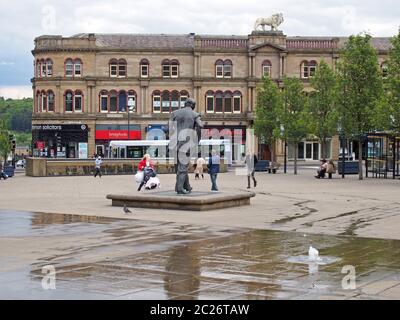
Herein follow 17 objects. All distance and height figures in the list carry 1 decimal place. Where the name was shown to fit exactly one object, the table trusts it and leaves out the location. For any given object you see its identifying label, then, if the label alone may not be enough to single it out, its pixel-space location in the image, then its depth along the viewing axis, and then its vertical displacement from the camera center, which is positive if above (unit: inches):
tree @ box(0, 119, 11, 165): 3019.2 +40.9
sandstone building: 3002.0 +309.3
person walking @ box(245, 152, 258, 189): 1298.7 -21.2
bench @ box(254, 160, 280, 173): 2248.3 -41.8
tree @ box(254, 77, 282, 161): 2252.7 +130.3
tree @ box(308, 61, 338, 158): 1958.7 +138.1
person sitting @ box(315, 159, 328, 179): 1732.3 -45.2
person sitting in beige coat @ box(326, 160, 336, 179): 1735.1 -39.6
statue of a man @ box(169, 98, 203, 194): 829.8 +23.2
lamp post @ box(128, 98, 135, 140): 2965.1 +202.5
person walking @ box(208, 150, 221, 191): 1163.3 -21.3
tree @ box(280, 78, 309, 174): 2054.6 +116.0
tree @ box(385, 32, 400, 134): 1504.7 +148.4
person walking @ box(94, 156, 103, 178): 1782.7 -29.3
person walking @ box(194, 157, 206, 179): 1691.4 -35.9
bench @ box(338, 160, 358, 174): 1966.0 -40.9
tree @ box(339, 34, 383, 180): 1673.2 +160.0
